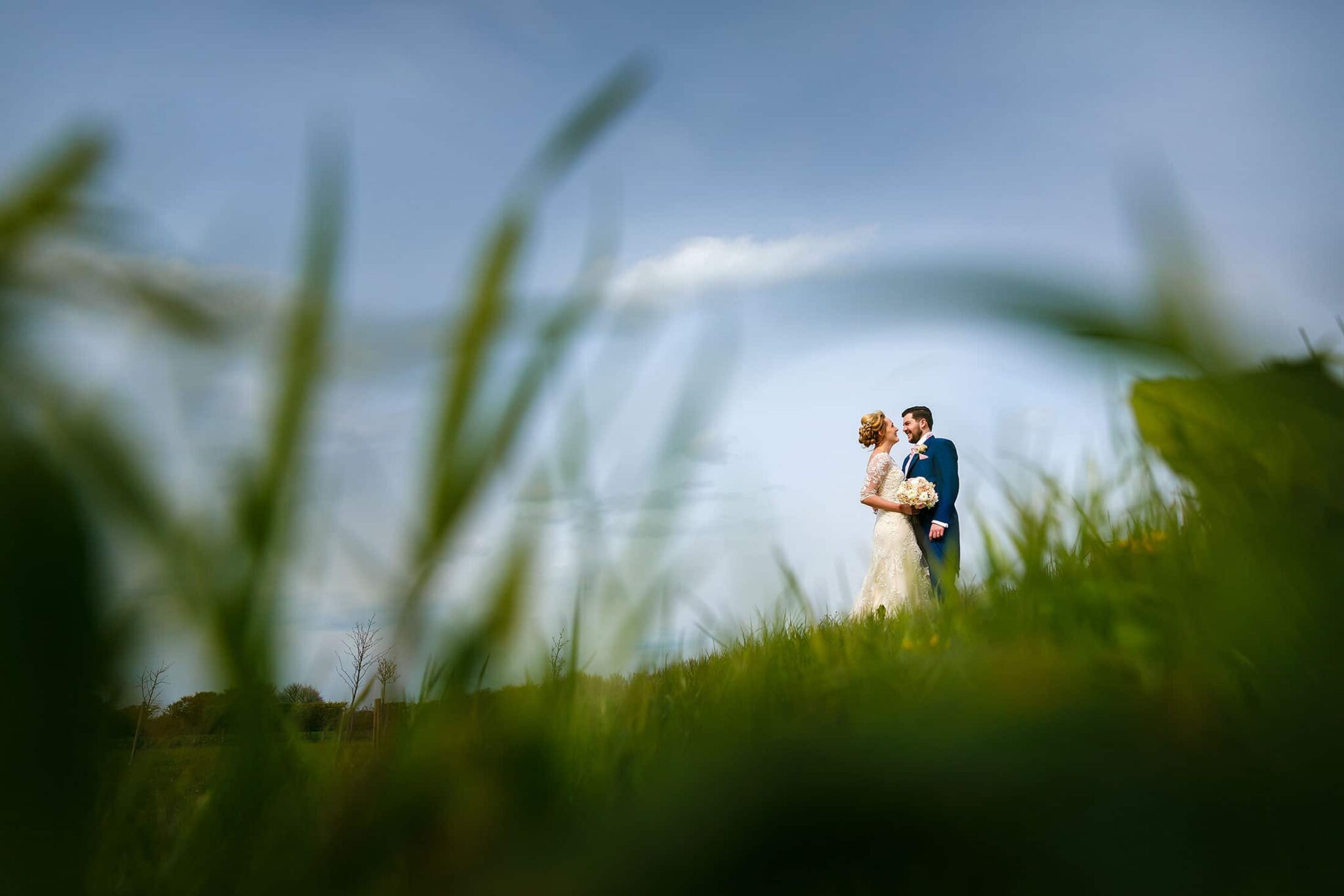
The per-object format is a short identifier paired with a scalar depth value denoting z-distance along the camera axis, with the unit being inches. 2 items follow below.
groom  339.0
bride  340.5
